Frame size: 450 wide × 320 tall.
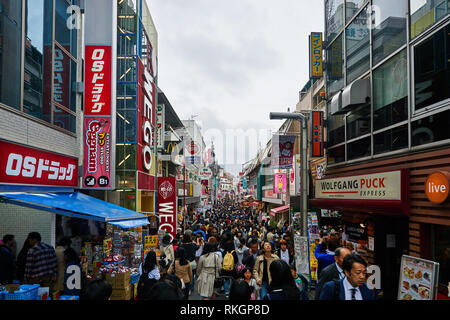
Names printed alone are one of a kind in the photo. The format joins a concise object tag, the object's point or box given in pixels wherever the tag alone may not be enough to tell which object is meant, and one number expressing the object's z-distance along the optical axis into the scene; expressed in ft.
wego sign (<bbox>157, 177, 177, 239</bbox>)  63.62
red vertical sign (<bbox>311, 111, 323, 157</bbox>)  50.37
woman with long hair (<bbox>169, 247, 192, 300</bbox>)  29.19
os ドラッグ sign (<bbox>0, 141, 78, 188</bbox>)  27.63
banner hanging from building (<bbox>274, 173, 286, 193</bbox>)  91.90
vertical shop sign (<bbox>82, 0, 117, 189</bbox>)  41.78
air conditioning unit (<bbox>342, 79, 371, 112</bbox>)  38.91
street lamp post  36.86
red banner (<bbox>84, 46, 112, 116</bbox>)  41.73
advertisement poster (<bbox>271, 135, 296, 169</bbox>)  63.26
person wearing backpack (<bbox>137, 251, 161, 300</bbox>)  21.77
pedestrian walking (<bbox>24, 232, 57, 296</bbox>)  26.58
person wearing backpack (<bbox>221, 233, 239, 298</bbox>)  29.71
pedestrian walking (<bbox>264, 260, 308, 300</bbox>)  15.69
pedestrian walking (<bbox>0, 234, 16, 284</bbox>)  27.40
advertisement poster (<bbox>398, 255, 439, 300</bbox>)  19.01
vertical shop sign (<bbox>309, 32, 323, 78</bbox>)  55.06
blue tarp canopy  26.35
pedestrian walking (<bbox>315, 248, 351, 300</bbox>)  18.75
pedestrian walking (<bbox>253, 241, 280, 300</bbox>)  26.96
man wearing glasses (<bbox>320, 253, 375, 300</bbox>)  14.71
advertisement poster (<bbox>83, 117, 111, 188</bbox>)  41.88
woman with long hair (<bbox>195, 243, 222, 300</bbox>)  28.45
